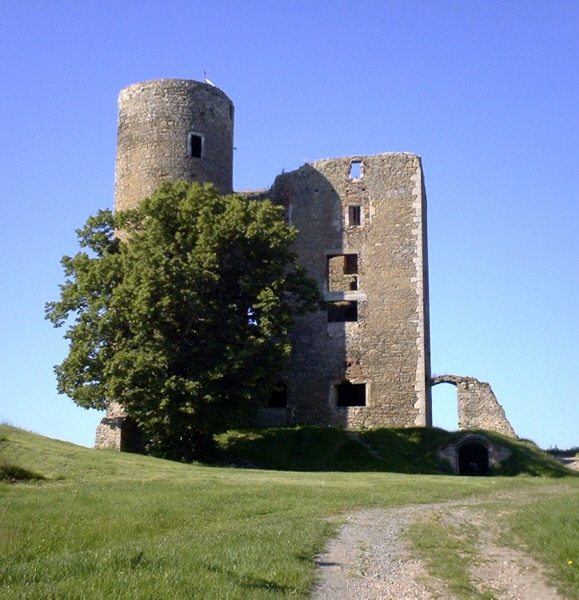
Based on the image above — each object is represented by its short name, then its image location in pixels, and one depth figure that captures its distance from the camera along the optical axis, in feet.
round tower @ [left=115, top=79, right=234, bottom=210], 114.93
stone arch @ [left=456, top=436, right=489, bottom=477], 103.76
